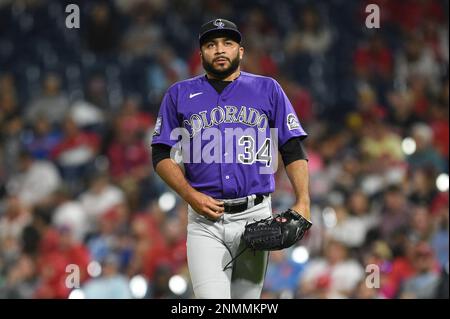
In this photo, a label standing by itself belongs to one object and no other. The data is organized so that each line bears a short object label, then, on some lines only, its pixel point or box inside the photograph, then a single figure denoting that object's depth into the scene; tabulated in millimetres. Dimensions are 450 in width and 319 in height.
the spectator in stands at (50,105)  20312
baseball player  8562
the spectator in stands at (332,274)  14492
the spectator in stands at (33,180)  18609
